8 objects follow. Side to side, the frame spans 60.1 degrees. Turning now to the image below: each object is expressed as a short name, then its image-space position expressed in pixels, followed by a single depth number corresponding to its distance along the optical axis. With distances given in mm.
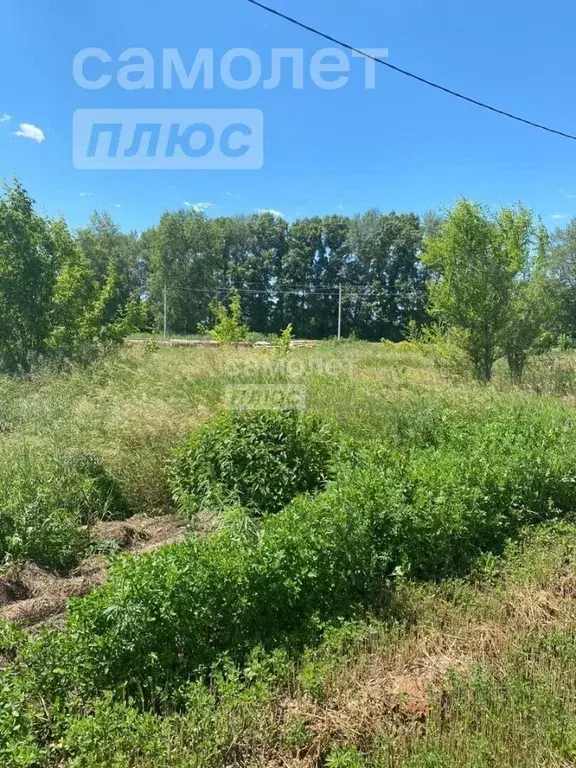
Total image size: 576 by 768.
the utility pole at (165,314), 38094
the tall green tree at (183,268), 41969
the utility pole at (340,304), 44297
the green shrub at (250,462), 4641
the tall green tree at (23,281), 11086
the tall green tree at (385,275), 49031
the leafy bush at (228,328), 13508
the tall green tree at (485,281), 11648
